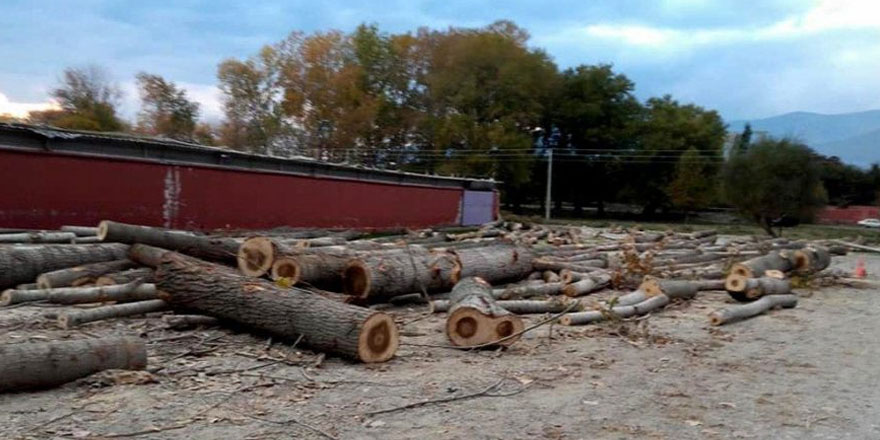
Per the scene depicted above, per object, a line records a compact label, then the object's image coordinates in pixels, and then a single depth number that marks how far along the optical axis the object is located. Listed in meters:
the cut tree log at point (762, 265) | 12.24
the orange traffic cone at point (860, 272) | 17.45
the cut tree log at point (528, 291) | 10.83
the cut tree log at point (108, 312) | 7.61
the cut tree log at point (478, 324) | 7.68
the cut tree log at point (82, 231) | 13.20
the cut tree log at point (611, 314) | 9.26
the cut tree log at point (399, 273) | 9.60
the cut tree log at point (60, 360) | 5.30
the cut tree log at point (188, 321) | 7.71
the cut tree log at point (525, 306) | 9.77
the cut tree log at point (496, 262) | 11.52
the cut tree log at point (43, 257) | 9.38
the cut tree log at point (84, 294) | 8.58
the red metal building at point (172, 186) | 16.41
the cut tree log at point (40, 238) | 12.26
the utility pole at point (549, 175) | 52.91
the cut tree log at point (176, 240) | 9.79
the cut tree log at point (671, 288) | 11.08
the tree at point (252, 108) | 58.81
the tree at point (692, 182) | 50.69
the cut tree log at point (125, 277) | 9.29
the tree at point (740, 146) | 32.84
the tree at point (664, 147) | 53.41
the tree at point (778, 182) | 28.95
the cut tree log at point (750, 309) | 9.87
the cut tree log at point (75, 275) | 9.20
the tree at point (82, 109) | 46.06
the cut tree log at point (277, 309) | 6.78
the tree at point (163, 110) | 55.84
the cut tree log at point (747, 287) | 11.65
